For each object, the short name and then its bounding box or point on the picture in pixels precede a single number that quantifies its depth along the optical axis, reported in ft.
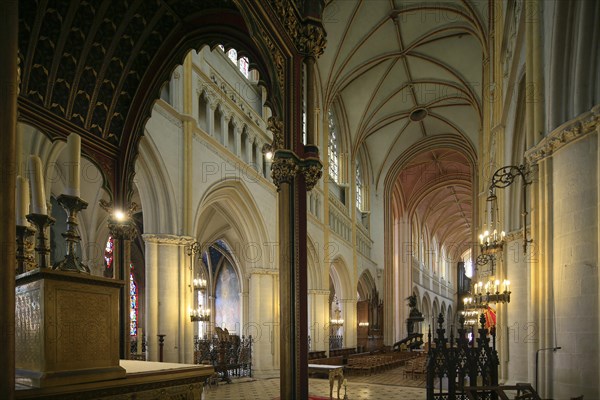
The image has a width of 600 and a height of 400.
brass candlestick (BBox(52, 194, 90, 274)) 10.80
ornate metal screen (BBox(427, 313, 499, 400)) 23.81
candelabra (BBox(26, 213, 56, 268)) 11.30
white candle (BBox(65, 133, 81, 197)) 11.37
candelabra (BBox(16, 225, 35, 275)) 14.78
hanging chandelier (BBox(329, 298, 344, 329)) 92.51
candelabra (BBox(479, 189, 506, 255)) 32.42
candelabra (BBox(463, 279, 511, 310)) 33.27
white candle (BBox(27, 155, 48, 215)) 11.40
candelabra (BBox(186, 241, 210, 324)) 45.27
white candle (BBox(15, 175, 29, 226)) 13.93
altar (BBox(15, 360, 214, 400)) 9.53
